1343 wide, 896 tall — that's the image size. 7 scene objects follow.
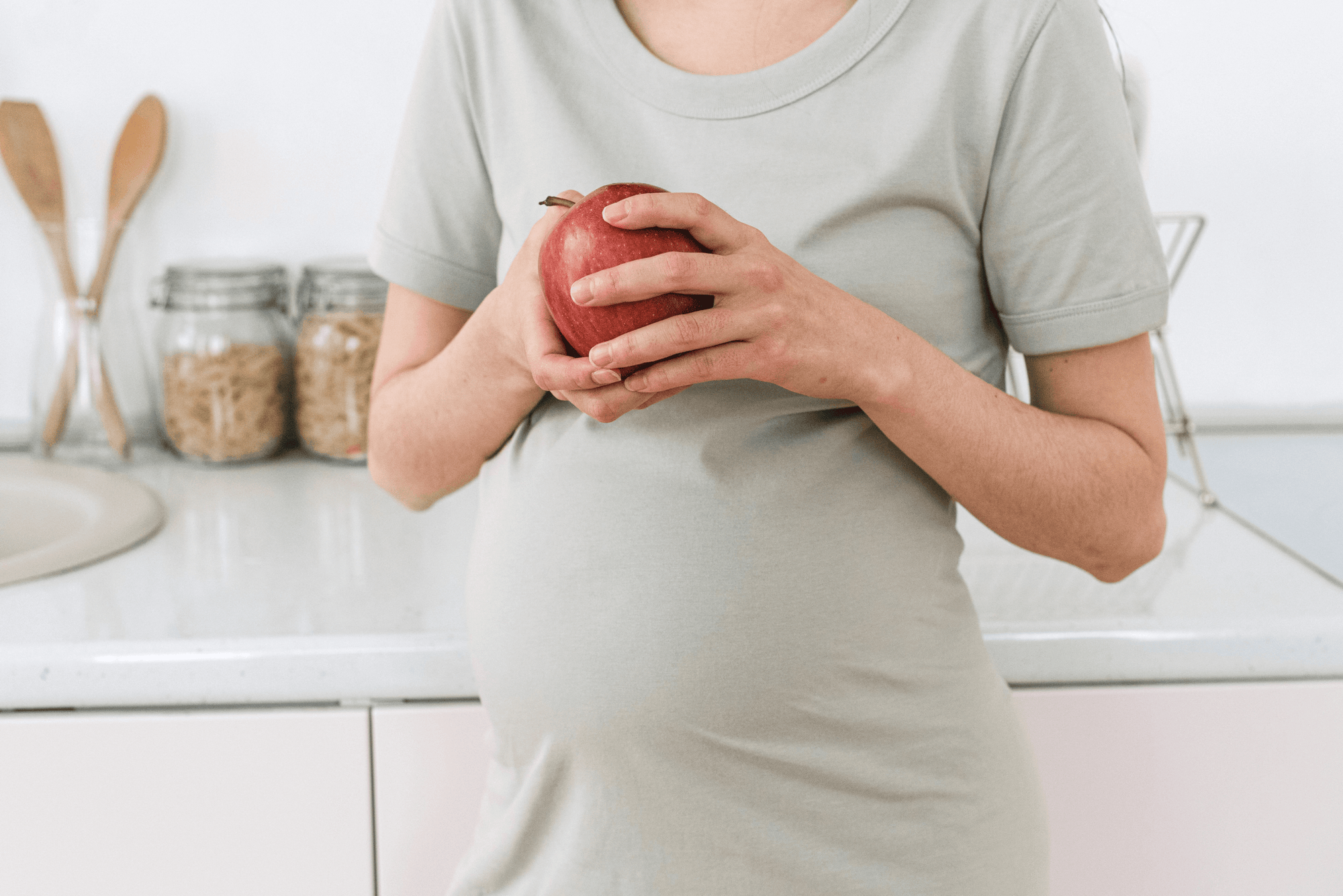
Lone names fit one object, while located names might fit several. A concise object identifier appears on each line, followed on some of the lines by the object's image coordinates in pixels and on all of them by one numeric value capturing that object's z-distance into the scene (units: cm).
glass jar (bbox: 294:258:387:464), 116
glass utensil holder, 118
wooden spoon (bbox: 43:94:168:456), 119
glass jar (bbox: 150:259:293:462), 116
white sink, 95
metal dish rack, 108
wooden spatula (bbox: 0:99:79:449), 119
